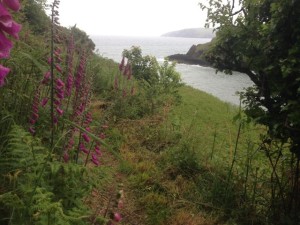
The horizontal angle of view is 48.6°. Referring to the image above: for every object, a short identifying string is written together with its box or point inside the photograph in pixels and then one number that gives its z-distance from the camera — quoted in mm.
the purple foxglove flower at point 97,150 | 2963
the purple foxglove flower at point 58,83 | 2525
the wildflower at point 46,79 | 2629
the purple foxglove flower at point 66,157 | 2678
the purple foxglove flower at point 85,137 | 2775
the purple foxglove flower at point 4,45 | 792
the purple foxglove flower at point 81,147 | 2916
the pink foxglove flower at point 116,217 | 1844
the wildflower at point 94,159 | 2928
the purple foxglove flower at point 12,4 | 780
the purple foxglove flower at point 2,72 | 836
